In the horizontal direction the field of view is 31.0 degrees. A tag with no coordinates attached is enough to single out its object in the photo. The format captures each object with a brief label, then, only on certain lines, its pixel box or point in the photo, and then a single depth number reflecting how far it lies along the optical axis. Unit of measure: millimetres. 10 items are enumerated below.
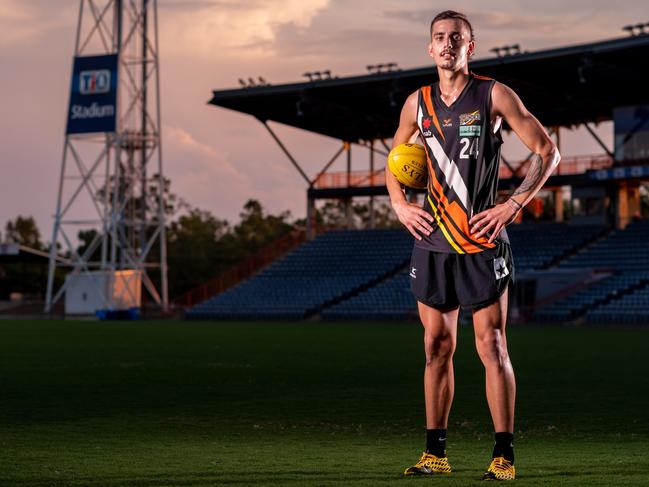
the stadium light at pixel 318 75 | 50188
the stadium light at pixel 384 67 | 48531
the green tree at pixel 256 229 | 97750
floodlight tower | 56656
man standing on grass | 6668
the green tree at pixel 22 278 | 84312
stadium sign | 56672
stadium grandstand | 43469
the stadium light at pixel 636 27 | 41906
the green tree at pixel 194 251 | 85812
